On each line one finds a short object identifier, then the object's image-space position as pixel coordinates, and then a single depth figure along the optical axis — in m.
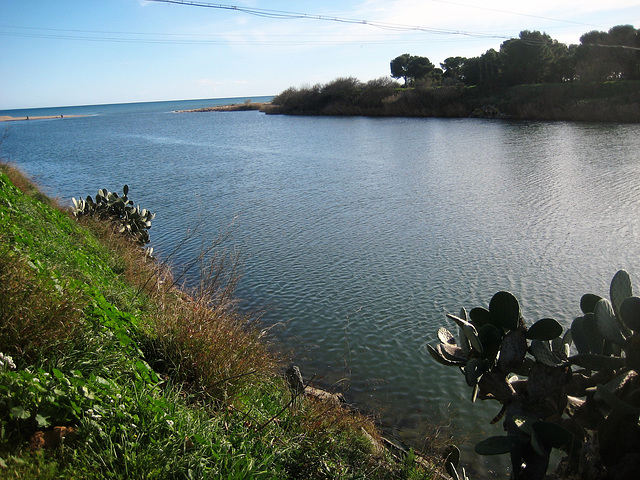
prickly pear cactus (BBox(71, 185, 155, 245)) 13.70
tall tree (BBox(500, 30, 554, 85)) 56.03
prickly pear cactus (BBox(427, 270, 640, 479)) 3.19
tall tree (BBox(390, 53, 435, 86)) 80.88
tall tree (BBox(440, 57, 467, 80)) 73.87
